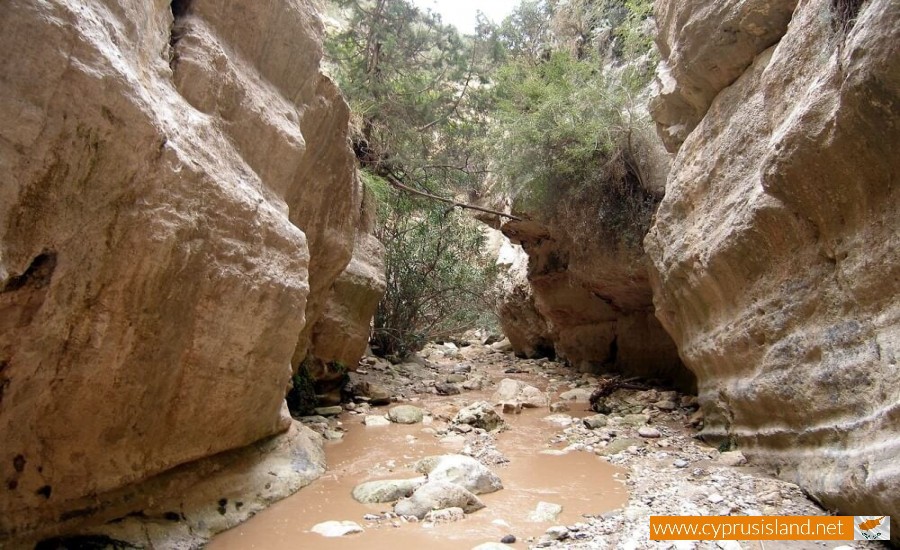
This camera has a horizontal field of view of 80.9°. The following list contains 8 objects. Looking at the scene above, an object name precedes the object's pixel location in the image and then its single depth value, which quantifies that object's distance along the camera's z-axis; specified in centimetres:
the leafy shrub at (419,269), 1171
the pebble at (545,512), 381
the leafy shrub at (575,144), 845
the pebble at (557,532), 342
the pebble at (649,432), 614
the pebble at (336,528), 353
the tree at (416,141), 914
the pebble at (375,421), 696
